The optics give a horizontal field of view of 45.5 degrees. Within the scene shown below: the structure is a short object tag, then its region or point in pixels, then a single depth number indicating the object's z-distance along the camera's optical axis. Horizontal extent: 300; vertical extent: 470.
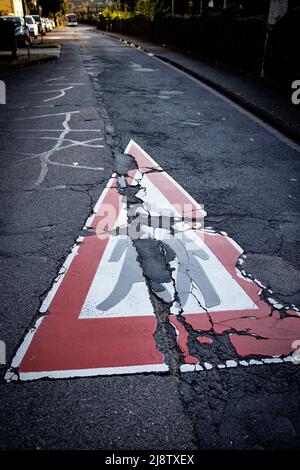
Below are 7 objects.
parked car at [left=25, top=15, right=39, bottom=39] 30.45
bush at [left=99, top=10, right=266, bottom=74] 12.83
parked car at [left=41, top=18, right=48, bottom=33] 41.83
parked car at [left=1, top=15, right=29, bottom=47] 23.05
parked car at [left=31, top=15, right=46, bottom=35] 34.01
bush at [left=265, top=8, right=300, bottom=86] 10.13
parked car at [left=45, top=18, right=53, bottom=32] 45.69
